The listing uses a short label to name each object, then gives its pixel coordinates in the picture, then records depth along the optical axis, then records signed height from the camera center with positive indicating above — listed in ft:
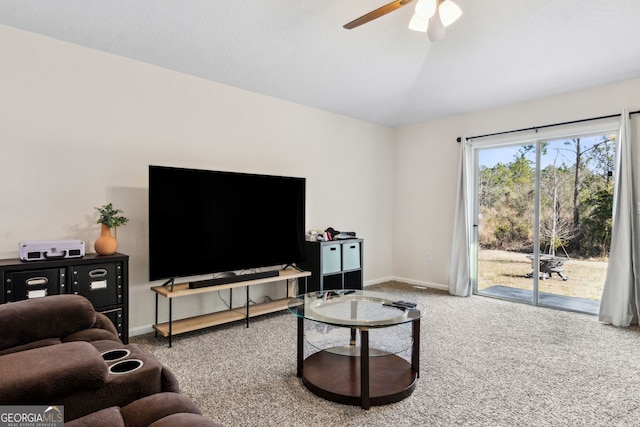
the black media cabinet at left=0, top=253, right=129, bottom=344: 7.45 -1.68
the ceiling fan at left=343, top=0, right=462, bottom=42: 6.74 +3.95
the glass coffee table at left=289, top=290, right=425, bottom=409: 6.67 -3.20
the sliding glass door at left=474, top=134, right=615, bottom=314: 12.73 -0.31
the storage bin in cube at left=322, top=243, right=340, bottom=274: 13.20 -1.86
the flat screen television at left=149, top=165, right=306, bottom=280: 9.62 -0.40
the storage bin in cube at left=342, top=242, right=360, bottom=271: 13.94 -1.86
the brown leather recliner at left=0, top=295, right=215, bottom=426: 3.27 -1.74
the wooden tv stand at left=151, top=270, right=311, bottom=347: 9.66 -3.33
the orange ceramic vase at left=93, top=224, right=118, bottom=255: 8.78 -0.91
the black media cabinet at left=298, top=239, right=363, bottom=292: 13.19 -2.13
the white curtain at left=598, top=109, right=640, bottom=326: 11.33 -1.24
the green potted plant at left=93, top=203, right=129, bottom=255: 8.79 -0.59
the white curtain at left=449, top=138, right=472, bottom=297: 15.23 -1.07
